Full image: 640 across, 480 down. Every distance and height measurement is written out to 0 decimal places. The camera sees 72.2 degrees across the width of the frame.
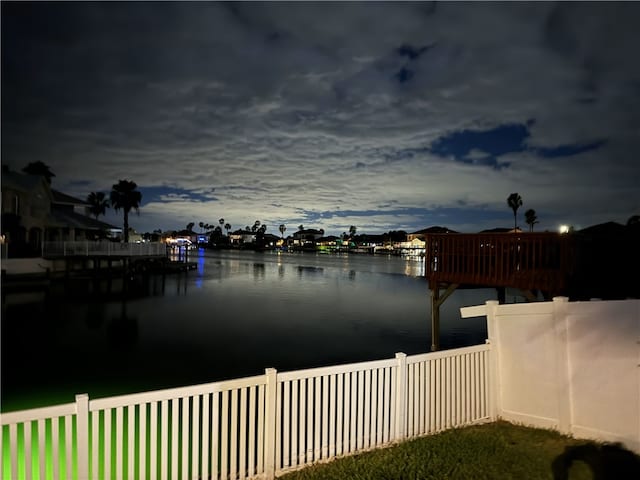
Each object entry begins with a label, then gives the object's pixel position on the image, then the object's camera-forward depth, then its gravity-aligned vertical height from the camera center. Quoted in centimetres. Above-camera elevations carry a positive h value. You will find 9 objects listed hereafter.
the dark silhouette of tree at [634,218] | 2564 +164
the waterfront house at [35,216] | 3431 +318
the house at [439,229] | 11175 +491
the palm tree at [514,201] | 11219 +1178
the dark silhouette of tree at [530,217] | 12719 +868
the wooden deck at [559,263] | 1186 -46
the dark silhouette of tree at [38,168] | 6588 +1279
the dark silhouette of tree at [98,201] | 9880 +1152
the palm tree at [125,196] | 6794 +853
